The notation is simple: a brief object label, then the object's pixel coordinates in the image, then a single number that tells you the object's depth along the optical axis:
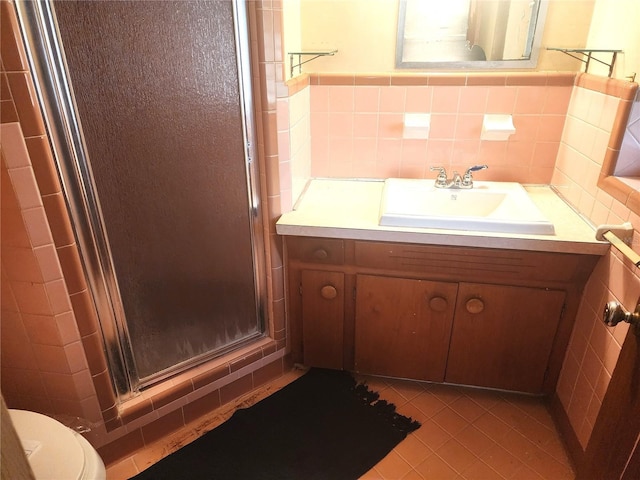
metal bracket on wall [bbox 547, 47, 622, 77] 1.47
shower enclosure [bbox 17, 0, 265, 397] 1.15
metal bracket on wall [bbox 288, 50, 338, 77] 1.62
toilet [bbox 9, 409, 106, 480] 1.04
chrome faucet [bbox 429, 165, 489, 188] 1.80
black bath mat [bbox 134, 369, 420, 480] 1.56
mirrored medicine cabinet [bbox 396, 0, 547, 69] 1.63
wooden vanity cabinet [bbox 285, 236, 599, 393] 1.55
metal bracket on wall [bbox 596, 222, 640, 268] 1.28
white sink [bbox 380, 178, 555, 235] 1.49
